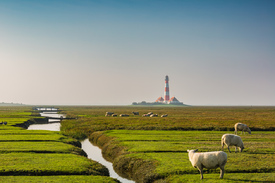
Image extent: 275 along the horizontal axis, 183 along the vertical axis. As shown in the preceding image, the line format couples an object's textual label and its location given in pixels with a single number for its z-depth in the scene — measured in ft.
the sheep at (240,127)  130.40
